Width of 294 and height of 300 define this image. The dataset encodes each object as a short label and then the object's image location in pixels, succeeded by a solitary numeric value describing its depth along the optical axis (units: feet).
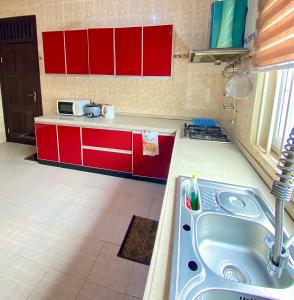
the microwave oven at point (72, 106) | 9.80
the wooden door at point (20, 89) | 11.94
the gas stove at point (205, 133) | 6.64
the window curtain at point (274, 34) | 3.06
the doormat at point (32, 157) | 11.23
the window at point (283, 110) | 3.79
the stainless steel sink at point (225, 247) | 1.95
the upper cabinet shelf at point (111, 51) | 8.35
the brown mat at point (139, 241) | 5.34
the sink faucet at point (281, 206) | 2.01
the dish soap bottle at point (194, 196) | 3.21
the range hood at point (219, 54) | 5.82
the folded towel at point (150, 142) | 8.29
